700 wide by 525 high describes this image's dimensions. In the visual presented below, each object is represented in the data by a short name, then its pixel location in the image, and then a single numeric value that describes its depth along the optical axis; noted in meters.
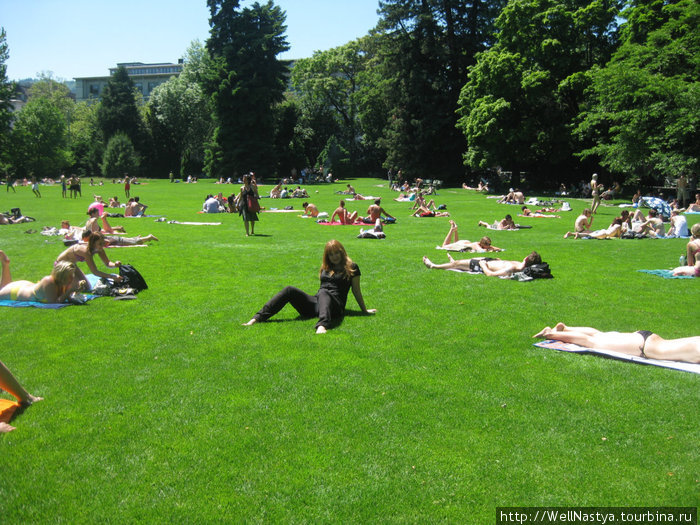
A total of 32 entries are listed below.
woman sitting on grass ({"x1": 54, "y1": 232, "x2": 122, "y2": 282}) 9.50
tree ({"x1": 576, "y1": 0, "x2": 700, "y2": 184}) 27.31
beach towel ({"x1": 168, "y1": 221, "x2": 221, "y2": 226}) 21.81
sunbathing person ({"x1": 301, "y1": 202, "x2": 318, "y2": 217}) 24.78
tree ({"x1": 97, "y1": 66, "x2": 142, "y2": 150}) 72.81
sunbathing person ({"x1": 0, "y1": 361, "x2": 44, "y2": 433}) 4.90
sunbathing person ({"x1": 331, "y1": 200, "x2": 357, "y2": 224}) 22.06
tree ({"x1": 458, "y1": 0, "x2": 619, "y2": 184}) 38.62
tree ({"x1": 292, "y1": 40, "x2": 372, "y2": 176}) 68.38
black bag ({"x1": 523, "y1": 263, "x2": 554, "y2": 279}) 10.95
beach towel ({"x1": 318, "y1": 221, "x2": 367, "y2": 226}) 21.88
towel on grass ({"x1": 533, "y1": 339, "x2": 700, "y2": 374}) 5.94
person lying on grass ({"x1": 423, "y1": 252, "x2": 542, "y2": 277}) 11.19
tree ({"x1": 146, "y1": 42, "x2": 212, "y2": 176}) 71.81
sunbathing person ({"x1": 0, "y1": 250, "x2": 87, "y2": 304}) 8.95
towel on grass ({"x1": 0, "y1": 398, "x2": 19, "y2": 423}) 4.85
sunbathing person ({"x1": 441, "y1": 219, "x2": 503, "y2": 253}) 14.14
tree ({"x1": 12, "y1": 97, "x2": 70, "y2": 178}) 66.25
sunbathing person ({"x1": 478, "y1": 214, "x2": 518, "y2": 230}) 20.17
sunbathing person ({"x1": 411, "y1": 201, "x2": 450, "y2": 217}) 25.36
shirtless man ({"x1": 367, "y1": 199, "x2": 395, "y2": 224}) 21.38
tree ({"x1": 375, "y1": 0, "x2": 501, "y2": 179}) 48.88
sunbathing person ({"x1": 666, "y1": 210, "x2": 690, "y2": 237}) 17.83
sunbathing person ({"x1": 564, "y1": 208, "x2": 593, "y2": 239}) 17.75
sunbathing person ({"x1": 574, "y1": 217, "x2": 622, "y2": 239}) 17.62
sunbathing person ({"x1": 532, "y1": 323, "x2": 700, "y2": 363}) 6.09
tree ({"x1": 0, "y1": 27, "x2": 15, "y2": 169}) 58.71
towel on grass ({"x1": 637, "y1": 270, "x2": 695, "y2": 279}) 11.10
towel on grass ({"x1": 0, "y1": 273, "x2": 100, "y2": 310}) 8.81
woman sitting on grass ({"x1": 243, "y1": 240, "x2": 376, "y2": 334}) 7.87
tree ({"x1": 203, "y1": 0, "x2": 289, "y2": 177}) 57.44
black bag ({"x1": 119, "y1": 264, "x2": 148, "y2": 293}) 9.88
